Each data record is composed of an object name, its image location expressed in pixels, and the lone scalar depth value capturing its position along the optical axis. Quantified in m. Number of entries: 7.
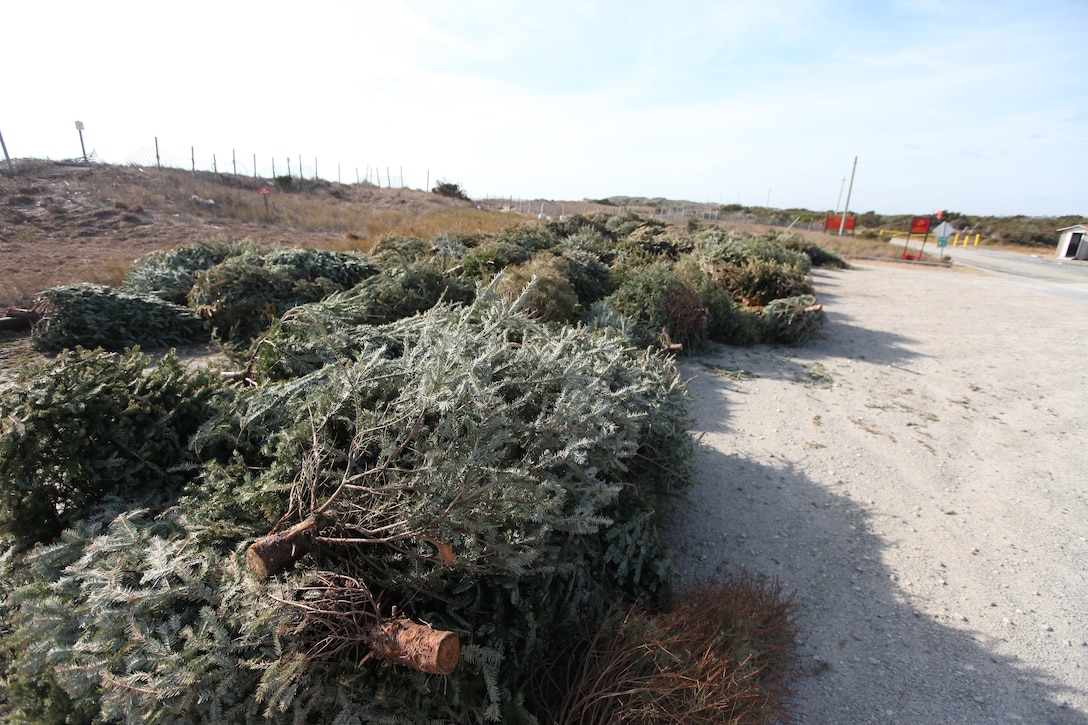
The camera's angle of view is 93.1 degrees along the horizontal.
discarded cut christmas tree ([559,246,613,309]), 8.92
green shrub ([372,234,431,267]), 8.91
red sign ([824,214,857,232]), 37.50
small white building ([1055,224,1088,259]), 31.81
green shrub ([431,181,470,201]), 34.03
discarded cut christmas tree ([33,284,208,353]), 6.10
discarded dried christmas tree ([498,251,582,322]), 6.74
